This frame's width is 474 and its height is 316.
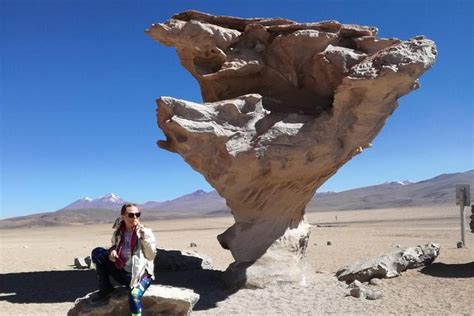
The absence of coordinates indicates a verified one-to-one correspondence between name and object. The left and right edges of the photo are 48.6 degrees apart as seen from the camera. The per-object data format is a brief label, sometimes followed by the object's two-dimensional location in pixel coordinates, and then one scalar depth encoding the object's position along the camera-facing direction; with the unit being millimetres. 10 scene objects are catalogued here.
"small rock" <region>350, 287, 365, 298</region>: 9787
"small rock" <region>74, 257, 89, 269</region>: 15213
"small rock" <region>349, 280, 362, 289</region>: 10198
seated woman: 6230
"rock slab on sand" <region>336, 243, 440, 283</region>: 11320
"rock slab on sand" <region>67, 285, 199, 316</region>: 6504
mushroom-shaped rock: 10305
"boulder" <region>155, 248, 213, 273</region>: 13375
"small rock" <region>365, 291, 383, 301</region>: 9648
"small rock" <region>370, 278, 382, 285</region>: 11031
